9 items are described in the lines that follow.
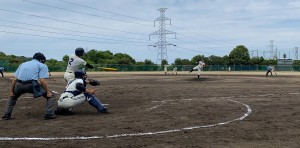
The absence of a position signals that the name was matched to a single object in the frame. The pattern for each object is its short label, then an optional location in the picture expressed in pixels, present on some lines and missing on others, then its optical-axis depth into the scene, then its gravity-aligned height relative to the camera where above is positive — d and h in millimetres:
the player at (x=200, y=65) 33219 -188
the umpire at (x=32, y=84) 9516 -461
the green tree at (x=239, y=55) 113250 +1962
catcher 10328 -858
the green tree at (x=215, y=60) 111562 +711
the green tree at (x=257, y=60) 113550 +597
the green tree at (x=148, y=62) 102519 +339
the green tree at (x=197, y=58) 110188 +1385
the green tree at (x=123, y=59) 100575 +1221
